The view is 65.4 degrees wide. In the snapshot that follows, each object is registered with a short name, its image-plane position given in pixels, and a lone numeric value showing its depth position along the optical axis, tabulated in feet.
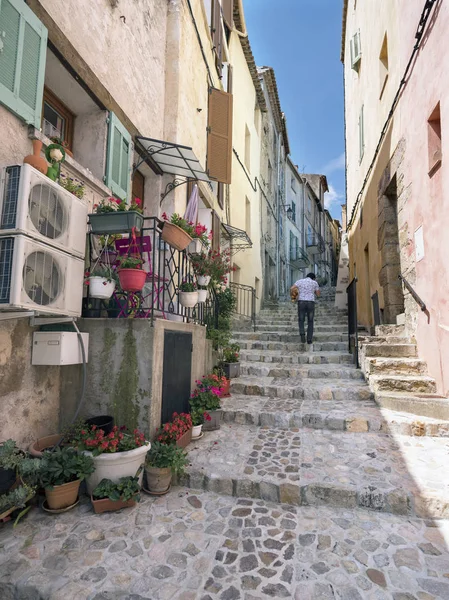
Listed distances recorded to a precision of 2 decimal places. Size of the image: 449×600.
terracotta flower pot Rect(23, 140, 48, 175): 9.33
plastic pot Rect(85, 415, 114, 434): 10.53
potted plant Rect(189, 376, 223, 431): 14.07
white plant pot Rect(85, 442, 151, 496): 9.05
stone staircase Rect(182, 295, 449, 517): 9.25
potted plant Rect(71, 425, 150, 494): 9.10
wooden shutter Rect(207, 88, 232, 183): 27.14
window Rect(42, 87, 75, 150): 13.10
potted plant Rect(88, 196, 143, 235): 11.31
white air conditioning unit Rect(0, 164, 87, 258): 8.30
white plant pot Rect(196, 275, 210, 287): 16.87
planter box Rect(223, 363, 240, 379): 19.56
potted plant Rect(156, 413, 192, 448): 11.07
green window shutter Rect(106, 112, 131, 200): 14.71
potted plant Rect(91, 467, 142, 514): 8.71
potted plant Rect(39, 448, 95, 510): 8.57
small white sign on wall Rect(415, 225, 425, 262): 16.38
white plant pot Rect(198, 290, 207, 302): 16.41
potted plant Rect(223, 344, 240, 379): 19.65
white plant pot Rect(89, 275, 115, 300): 11.12
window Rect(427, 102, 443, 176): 14.79
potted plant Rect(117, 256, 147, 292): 11.20
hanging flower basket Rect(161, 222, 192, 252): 12.92
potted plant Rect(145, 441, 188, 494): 9.70
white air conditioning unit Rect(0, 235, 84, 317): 8.05
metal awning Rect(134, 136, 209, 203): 17.44
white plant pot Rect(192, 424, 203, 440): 12.96
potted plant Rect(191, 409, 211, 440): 13.01
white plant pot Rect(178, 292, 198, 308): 14.93
